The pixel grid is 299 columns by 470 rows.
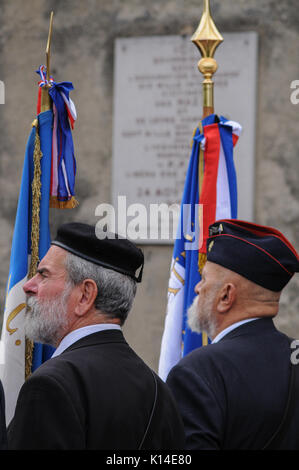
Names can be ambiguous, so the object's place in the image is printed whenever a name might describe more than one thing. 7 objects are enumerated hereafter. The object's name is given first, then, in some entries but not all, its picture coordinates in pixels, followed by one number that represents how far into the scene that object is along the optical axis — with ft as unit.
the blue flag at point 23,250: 20.90
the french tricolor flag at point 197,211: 23.98
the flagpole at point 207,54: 24.81
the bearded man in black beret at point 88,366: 12.14
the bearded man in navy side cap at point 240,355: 14.51
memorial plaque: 34.63
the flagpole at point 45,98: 21.81
